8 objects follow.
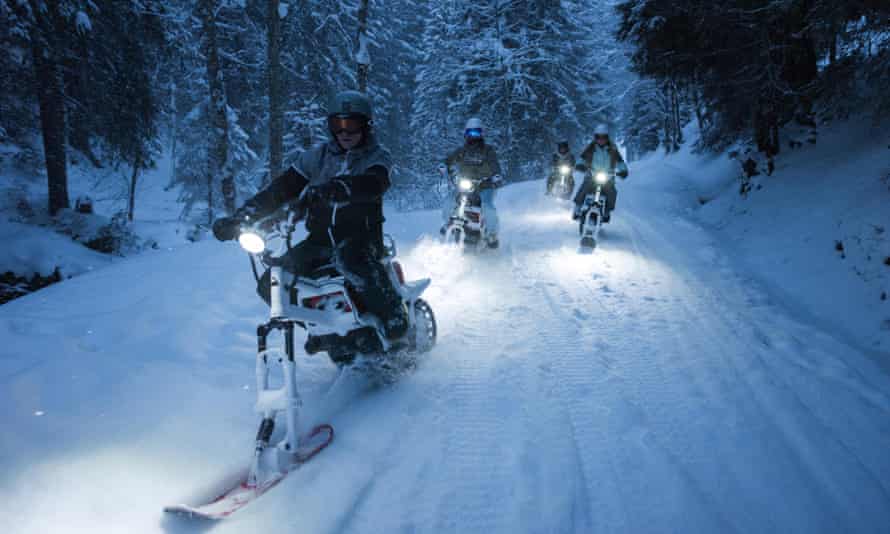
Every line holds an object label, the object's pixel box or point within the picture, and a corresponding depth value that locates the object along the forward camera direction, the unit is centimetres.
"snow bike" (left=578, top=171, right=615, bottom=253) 825
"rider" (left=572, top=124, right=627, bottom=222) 892
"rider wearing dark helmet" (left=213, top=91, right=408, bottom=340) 311
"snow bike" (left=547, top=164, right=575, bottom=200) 1566
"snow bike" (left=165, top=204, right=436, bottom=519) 242
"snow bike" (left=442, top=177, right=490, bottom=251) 807
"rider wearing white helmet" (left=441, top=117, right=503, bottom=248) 824
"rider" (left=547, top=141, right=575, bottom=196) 1573
